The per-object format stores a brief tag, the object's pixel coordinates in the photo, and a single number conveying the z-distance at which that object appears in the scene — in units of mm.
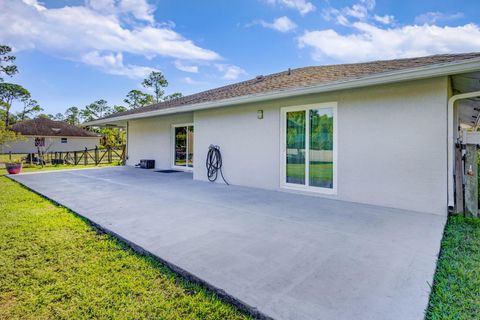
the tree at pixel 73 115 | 47875
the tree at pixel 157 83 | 32062
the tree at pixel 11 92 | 31619
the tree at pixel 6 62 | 22172
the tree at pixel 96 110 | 44469
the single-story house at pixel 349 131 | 4859
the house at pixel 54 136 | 27453
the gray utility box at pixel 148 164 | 13156
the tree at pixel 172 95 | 33219
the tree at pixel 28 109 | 38750
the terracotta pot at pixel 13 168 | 11312
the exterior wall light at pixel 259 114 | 7491
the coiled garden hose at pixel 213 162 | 8758
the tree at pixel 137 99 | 32297
